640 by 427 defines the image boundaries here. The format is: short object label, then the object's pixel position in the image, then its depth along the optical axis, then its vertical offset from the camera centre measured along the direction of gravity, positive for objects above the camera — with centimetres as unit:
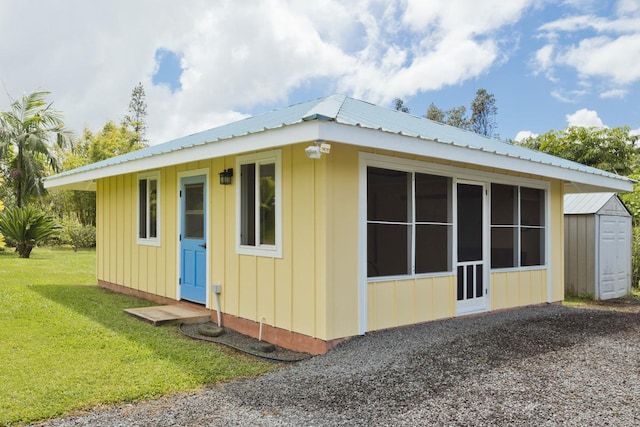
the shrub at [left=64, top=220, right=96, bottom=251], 1947 -91
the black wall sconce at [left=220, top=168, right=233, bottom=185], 596 +43
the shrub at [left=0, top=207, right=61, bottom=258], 1399 -42
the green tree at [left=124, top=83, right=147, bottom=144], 3322 +712
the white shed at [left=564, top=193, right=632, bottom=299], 920 -69
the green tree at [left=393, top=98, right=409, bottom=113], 3591 +778
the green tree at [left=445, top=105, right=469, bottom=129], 3538 +683
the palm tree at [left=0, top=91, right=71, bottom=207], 1714 +260
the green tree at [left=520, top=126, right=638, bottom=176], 1933 +253
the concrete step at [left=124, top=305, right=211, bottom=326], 607 -132
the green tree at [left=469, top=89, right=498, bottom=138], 3579 +720
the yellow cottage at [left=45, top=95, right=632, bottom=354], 480 -13
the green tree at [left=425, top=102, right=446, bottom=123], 3512 +702
